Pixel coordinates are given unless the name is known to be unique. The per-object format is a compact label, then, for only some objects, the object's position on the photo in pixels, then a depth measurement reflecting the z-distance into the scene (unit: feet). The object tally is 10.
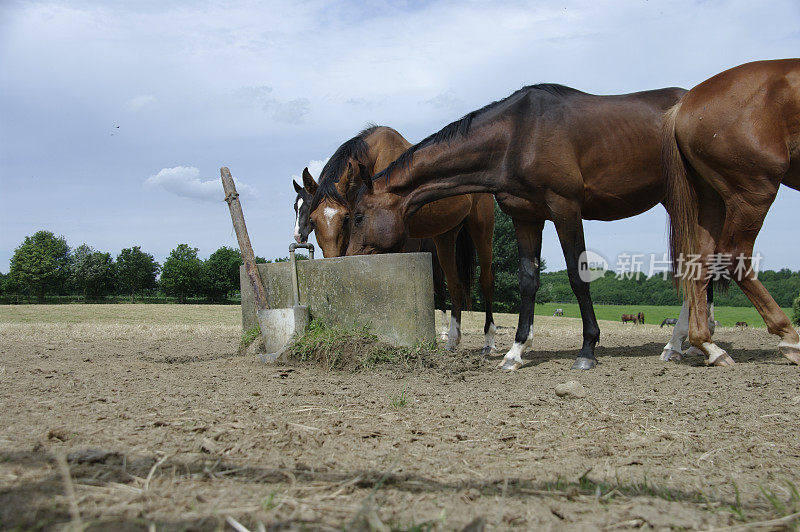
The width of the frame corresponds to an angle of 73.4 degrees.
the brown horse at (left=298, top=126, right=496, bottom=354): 18.43
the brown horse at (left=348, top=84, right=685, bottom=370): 15.99
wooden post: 17.95
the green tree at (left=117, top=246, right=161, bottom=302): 187.83
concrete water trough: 15.80
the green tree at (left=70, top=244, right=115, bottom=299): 173.47
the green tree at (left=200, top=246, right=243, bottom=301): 194.80
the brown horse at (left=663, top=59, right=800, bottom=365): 13.71
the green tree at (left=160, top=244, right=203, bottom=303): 198.70
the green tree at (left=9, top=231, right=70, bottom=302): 171.12
